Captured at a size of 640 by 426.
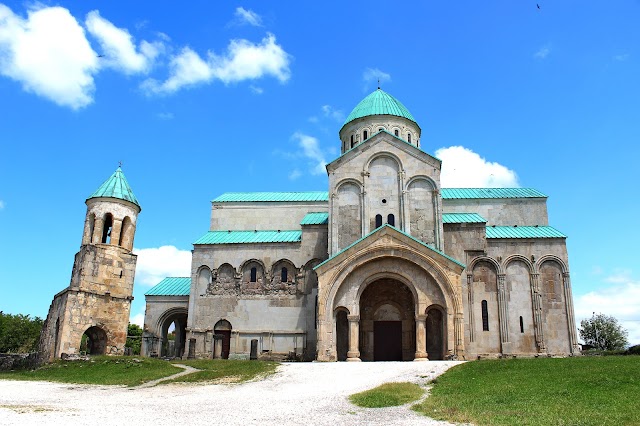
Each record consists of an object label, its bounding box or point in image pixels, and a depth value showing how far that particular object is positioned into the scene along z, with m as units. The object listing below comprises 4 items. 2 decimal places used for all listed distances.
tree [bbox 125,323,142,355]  75.43
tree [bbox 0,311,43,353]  60.75
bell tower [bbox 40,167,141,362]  29.22
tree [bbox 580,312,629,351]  47.30
